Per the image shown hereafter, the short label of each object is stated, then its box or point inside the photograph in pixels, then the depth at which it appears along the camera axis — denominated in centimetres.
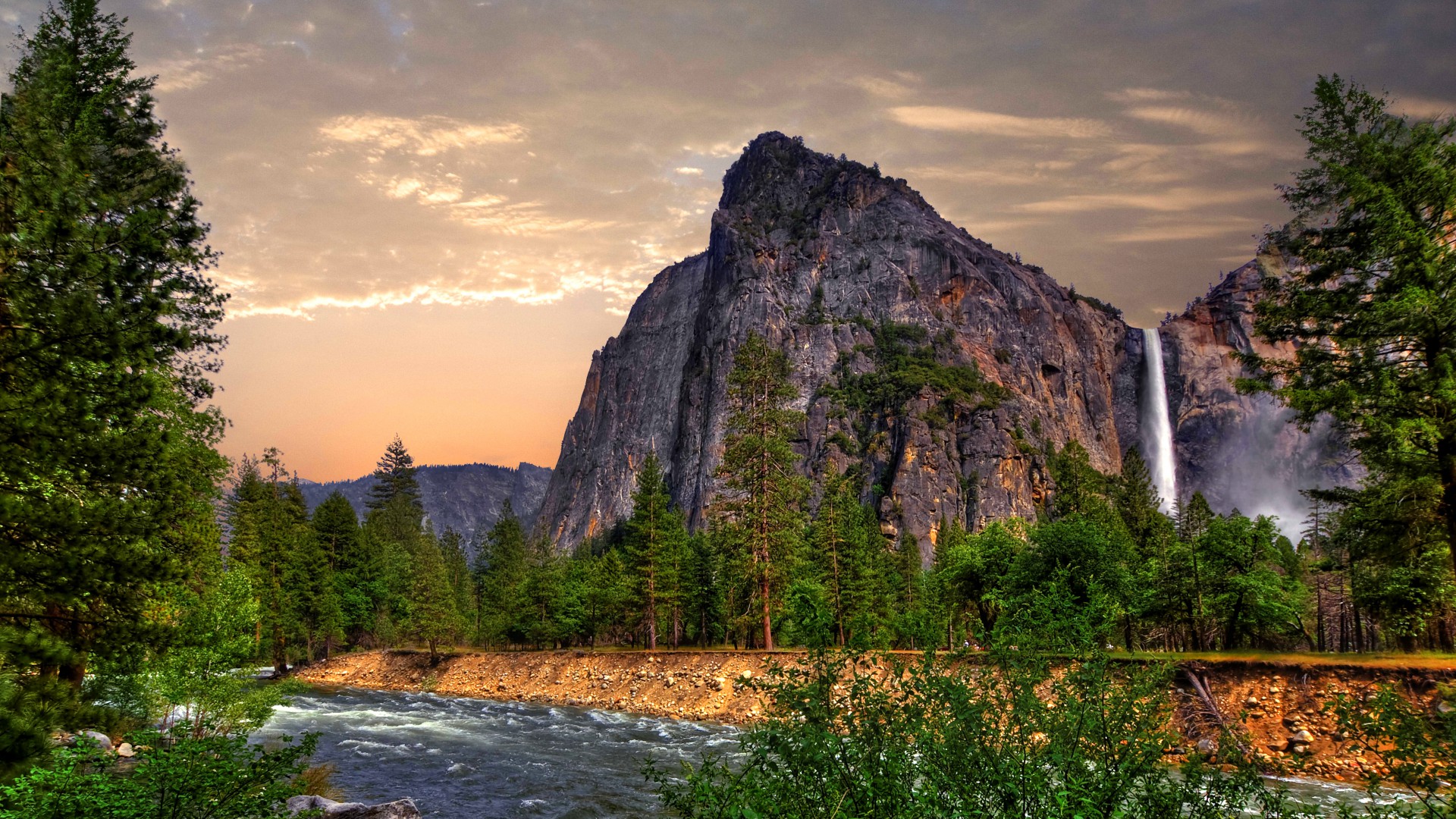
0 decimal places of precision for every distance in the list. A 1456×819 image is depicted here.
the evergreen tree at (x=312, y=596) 6141
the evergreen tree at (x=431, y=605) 6525
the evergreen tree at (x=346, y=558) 7175
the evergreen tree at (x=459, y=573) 8862
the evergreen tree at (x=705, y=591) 6000
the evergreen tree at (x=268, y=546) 5459
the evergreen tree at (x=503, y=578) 7006
